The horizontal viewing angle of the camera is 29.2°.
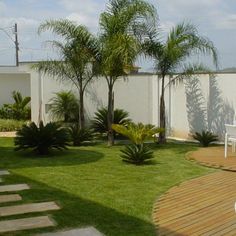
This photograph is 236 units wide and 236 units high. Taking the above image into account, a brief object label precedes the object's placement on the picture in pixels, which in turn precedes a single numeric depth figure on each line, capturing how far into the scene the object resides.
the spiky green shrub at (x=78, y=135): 12.72
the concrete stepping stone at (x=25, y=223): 5.12
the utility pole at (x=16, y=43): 39.88
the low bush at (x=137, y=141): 9.70
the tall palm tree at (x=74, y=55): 12.57
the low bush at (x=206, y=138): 12.60
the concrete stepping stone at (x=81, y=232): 4.94
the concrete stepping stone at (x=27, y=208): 5.77
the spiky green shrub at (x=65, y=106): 15.88
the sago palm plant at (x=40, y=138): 10.83
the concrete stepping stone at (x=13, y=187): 7.01
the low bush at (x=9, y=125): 17.88
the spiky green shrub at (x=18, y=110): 19.67
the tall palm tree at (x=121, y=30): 11.65
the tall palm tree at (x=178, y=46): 12.41
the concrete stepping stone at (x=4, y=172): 8.45
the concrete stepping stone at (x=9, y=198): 6.38
